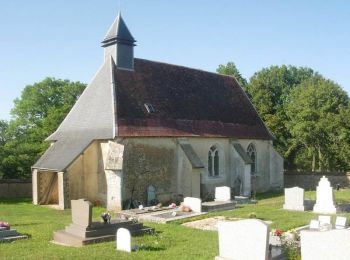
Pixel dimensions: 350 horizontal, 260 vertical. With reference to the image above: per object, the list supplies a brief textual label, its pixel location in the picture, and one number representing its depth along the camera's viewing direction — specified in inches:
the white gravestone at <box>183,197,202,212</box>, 822.5
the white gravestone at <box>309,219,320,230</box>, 583.5
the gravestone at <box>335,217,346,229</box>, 593.0
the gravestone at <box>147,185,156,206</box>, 949.8
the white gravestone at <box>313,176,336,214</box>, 828.2
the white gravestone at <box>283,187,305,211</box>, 858.6
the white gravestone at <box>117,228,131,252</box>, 491.8
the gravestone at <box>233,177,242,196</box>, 1186.6
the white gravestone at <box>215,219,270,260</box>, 395.5
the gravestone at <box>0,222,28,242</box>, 552.4
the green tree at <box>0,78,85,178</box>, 1307.8
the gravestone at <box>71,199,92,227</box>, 537.6
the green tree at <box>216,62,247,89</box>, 1969.7
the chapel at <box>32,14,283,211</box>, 929.5
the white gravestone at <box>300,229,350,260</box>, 363.6
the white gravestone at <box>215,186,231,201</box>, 947.3
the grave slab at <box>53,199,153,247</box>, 531.5
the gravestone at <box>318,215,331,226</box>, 594.5
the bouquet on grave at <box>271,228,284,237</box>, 478.3
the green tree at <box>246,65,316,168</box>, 1740.9
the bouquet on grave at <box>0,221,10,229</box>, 573.0
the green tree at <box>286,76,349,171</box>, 1632.6
